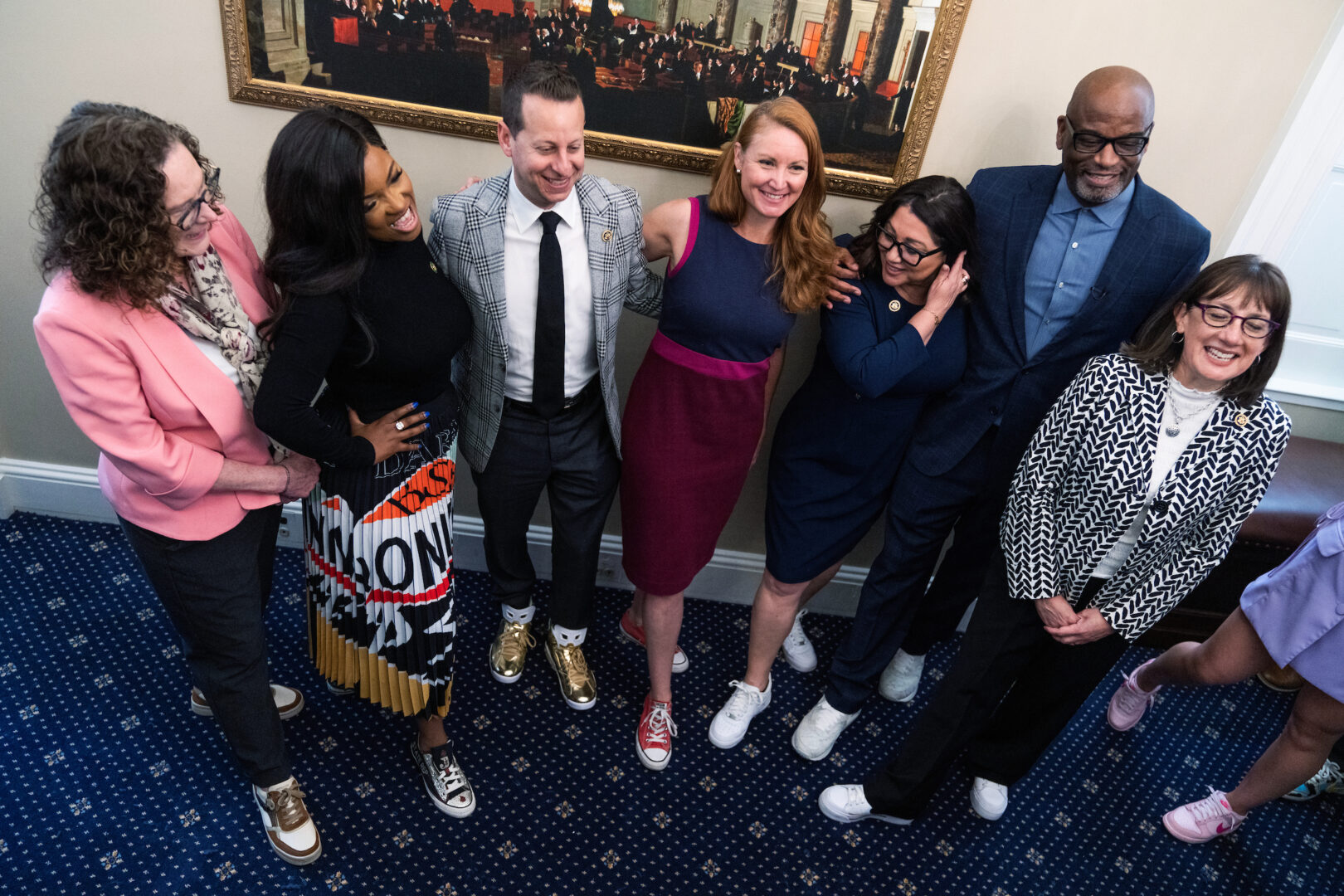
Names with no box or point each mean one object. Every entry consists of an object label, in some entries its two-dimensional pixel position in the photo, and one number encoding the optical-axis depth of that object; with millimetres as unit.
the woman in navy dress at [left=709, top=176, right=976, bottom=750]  1850
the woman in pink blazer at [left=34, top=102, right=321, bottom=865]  1299
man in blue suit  1793
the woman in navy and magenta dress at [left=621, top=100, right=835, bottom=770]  1784
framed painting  1918
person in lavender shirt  1804
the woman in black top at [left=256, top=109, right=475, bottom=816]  1447
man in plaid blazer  1667
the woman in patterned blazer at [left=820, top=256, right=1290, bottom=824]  1649
